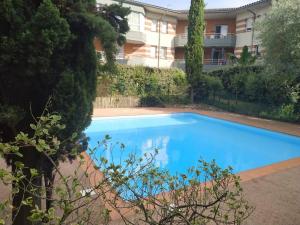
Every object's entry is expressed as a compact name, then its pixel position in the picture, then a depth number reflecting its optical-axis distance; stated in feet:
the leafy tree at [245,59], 64.90
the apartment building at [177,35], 88.17
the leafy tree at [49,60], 9.73
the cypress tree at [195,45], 68.74
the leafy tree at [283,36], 41.88
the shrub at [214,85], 65.36
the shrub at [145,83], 62.75
